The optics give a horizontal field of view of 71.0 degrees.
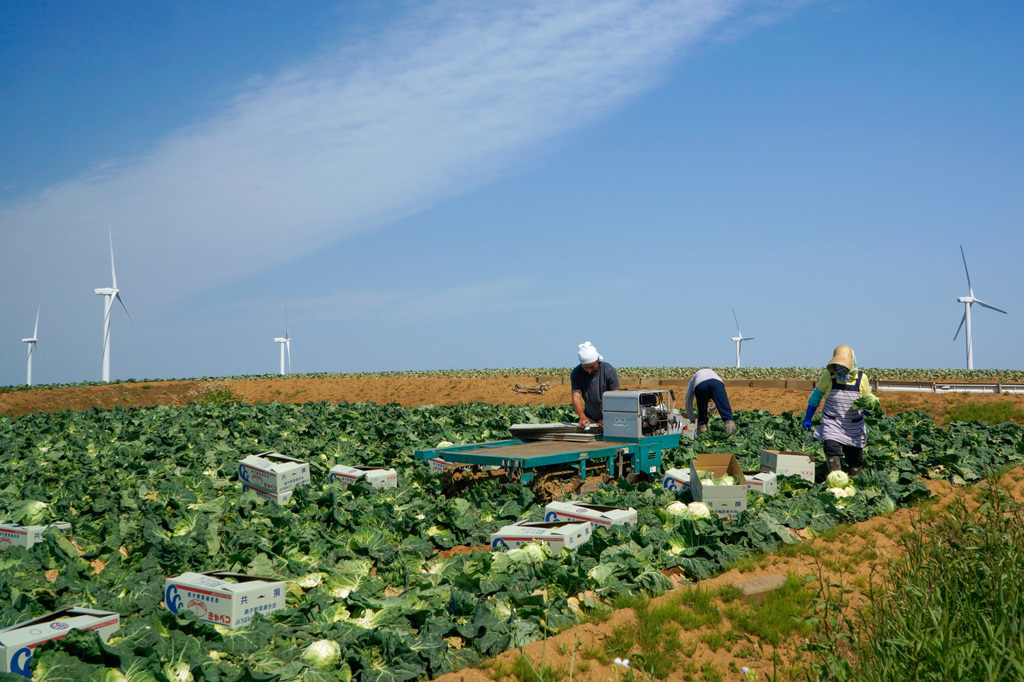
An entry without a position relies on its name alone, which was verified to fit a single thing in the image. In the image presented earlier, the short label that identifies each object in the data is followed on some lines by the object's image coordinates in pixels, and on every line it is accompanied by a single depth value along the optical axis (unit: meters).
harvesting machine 8.97
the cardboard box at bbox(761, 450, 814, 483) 9.67
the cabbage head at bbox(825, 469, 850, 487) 9.25
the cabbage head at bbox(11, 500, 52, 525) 8.59
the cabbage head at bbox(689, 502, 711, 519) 7.62
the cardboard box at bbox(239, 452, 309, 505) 9.37
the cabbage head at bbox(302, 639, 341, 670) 4.56
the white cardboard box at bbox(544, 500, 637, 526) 7.15
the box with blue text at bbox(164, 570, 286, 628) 5.02
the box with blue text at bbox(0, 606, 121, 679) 4.30
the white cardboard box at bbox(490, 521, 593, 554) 6.46
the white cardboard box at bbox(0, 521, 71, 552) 7.50
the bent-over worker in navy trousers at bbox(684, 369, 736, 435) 13.59
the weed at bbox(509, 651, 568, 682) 4.41
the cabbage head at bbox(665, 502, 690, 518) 7.64
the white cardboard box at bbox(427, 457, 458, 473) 10.01
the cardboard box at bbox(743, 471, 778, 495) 8.86
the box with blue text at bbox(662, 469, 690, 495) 8.94
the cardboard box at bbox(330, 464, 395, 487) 9.75
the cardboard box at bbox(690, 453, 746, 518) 7.78
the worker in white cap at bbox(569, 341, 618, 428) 10.71
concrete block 5.55
